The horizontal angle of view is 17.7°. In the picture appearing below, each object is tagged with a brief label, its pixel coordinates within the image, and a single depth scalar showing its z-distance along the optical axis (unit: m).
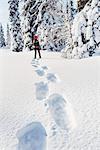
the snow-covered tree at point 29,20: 29.07
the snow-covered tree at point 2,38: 75.65
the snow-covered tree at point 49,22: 25.41
